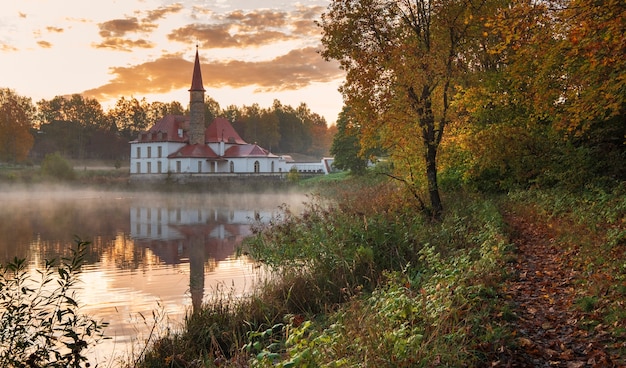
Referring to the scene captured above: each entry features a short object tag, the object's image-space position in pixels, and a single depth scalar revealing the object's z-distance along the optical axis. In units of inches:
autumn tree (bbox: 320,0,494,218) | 528.1
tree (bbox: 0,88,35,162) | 2795.3
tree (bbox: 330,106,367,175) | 2062.0
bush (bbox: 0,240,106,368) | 199.5
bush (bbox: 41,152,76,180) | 2210.9
